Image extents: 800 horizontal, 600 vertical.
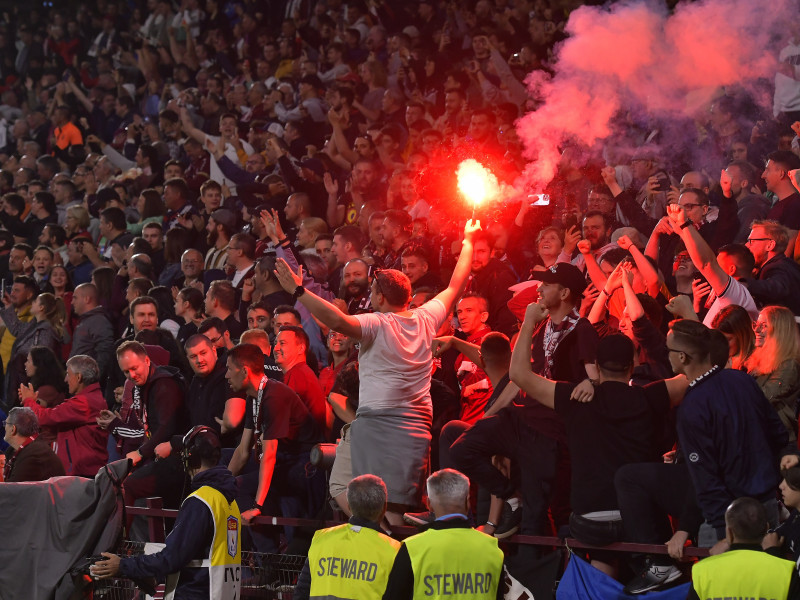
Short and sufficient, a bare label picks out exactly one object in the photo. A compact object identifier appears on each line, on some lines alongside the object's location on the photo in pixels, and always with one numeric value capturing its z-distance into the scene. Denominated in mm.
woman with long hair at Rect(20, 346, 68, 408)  19609
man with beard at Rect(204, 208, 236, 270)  24891
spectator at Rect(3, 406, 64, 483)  16156
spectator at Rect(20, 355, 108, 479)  18234
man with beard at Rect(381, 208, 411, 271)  20250
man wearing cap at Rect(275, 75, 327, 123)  30062
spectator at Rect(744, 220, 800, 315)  14414
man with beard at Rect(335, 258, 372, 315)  18859
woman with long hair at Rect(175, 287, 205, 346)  21031
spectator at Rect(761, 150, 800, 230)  16312
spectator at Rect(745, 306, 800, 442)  12359
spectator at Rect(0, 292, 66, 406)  22937
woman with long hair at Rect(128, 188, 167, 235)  29344
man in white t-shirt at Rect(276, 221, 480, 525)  12953
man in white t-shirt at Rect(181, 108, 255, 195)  29594
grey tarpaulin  14016
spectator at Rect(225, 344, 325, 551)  14828
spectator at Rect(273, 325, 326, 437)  15992
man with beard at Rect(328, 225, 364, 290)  21016
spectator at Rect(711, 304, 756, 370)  12586
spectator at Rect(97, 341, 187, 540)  16484
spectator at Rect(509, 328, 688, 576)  11609
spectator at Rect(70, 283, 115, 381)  22203
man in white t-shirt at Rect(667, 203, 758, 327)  13914
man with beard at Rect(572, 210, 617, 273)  17469
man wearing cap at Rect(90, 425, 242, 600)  12711
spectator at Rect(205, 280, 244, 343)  20297
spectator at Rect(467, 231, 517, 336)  17797
